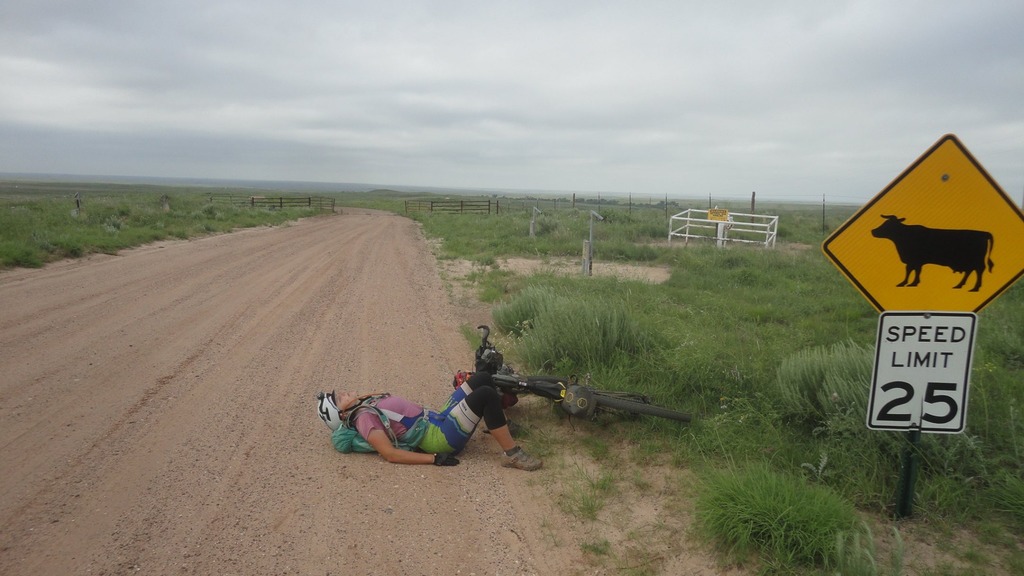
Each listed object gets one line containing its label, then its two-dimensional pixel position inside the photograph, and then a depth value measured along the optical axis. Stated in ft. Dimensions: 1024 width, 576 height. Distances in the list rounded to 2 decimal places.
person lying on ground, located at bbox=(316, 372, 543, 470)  14.03
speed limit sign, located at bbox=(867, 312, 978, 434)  9.86
